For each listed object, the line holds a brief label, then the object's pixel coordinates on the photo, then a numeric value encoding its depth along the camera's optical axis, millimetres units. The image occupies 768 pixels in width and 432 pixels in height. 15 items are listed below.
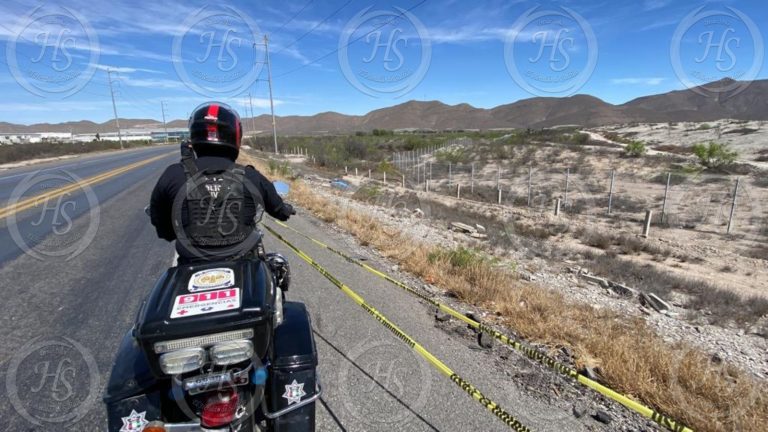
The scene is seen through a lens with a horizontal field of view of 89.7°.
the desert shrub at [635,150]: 29250
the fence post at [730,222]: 13801
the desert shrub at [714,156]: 23453
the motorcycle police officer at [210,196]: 2383
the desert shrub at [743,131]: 35594
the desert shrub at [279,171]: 19419
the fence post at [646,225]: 13719
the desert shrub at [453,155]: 37616
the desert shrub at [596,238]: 12602
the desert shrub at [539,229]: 14000
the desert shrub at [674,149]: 31955
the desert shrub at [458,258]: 6094
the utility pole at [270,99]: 38375
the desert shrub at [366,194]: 17866
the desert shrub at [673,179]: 20594
